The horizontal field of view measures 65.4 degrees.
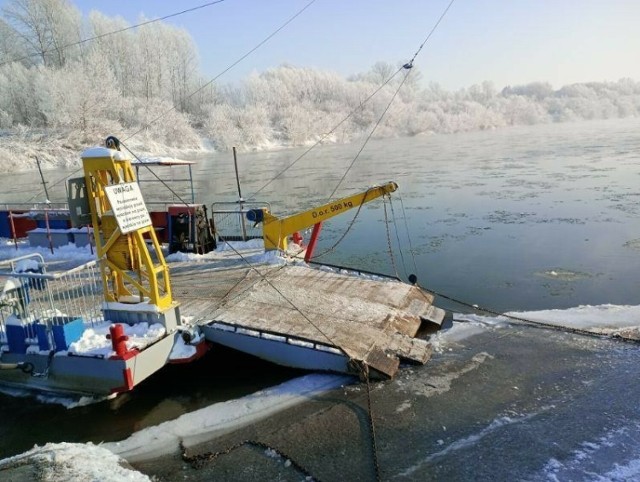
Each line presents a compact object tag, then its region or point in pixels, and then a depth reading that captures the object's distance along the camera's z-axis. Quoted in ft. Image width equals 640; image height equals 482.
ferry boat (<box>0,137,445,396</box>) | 23.98
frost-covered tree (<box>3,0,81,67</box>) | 202.90
